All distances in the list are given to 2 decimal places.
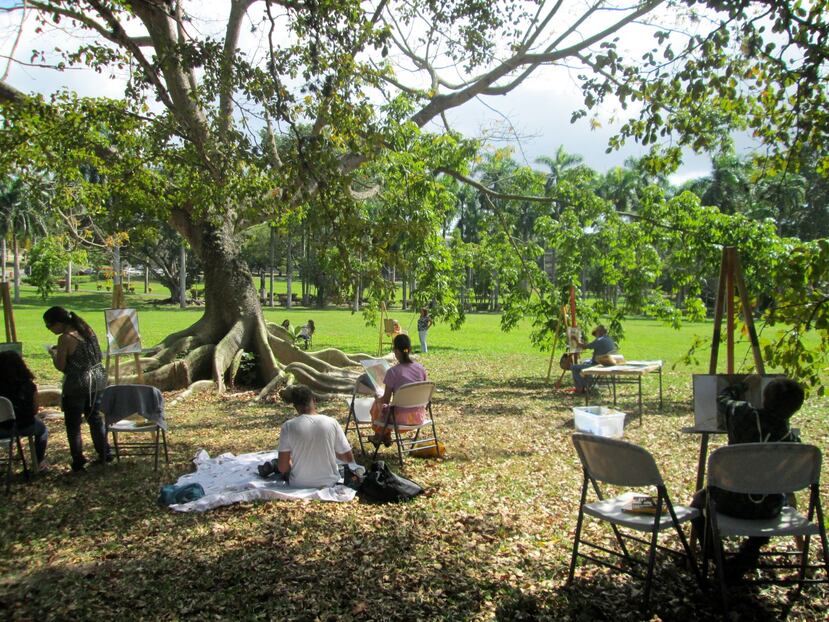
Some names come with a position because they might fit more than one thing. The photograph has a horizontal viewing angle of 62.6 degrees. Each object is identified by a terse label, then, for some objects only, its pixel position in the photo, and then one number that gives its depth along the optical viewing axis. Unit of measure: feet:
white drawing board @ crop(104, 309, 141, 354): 24.17
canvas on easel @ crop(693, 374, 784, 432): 13.32
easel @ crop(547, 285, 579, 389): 39.04
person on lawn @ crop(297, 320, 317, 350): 62.03
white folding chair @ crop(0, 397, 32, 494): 18.31
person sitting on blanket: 17.98
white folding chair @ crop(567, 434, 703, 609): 11.15
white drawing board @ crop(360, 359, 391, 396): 26.68
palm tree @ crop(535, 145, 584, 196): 164.55
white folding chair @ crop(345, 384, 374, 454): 26.18
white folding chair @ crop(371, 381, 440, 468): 21.03
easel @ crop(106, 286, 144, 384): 24.71
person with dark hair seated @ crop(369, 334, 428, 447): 21.79
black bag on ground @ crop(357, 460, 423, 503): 17.58
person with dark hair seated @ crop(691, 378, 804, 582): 11.57
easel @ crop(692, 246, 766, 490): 13.39
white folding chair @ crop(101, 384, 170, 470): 20.22
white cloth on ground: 17.20
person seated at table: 34.86
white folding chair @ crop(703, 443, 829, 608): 10.82
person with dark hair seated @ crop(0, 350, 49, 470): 19.44
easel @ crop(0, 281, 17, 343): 24.36
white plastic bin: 24.49
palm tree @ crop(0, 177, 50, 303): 171.83
